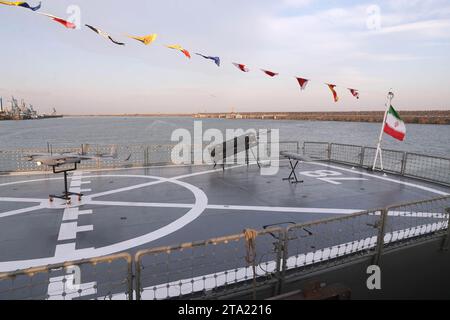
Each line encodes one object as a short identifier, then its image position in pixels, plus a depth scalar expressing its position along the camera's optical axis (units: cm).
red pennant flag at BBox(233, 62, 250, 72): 1222
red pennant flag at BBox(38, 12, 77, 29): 721
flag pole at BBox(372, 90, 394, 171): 1207
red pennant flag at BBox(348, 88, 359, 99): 1419
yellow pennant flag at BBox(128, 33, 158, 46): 860
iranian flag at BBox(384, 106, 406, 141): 1186
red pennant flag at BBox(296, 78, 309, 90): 1290
